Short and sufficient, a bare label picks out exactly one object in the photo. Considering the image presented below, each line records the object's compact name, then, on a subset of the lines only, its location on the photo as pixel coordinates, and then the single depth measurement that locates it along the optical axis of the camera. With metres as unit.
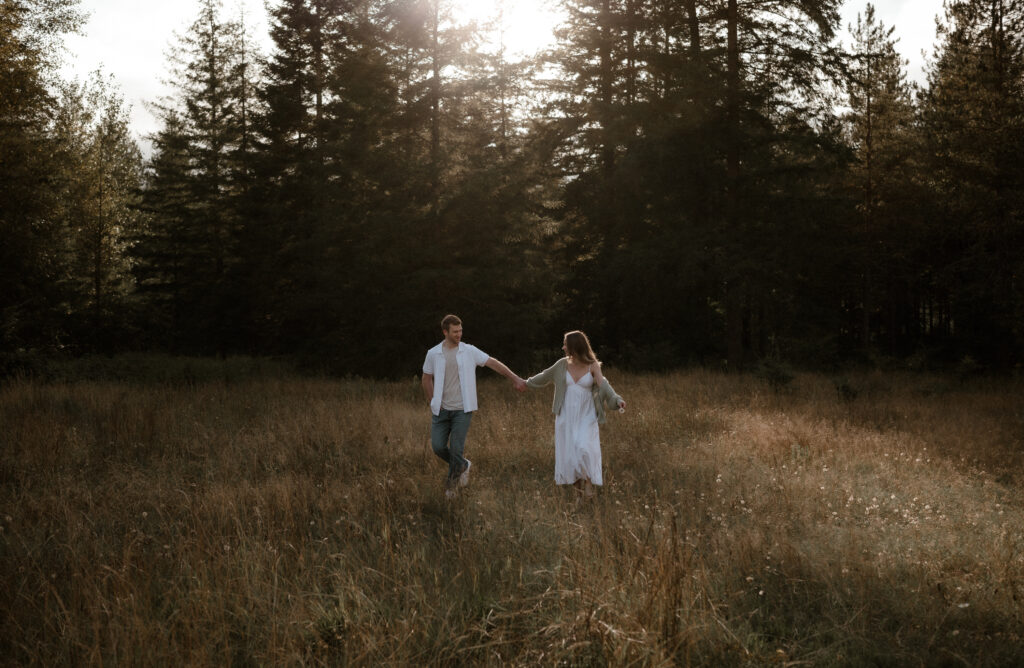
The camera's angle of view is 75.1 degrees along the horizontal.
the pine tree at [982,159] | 20.16
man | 7.64
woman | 6.93
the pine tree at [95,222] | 23.45
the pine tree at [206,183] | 27.39
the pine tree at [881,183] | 27.19
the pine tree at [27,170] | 17.48
